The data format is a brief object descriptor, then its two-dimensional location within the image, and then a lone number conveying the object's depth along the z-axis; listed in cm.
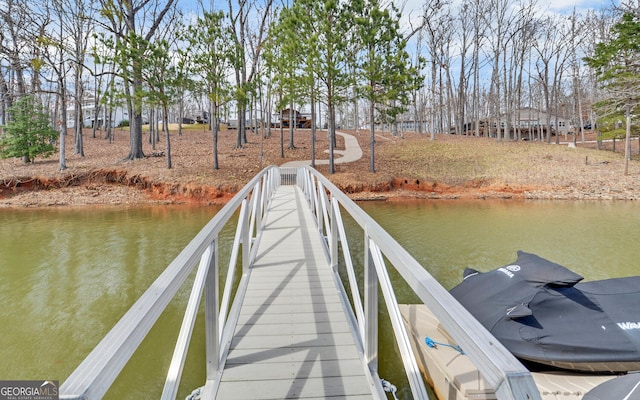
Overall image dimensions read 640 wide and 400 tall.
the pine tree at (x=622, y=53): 1507
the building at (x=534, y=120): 4669
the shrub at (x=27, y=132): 1620
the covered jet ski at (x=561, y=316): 249
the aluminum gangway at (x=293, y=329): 88
